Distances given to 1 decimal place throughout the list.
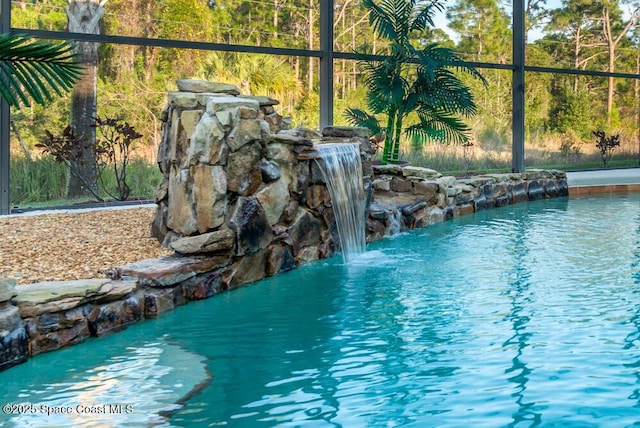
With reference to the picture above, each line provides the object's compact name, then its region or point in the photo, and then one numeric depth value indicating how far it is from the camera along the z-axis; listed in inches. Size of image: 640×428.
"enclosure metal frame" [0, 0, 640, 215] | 304.3
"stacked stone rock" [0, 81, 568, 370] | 160.6
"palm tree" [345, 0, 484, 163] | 395.2
